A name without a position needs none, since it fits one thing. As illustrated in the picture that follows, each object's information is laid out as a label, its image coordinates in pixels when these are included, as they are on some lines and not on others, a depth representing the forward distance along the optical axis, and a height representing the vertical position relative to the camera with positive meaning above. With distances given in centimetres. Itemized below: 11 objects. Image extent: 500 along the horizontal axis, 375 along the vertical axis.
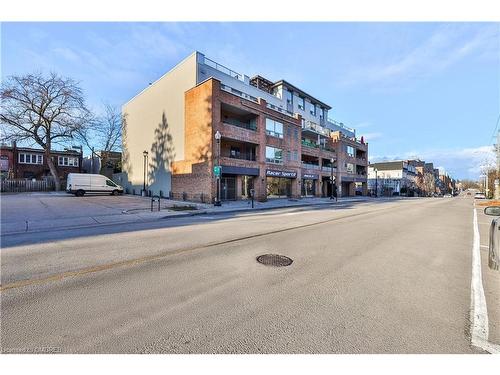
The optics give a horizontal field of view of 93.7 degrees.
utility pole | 3281 +329
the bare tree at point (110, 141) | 4297 +834
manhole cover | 525 -170
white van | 2594 +22
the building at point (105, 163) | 4322 +463
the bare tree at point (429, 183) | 8766 +226
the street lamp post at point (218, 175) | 1981 +112
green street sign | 2079 +152
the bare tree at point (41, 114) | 3048 +999
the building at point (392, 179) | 7312 +315
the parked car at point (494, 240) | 434 -98
